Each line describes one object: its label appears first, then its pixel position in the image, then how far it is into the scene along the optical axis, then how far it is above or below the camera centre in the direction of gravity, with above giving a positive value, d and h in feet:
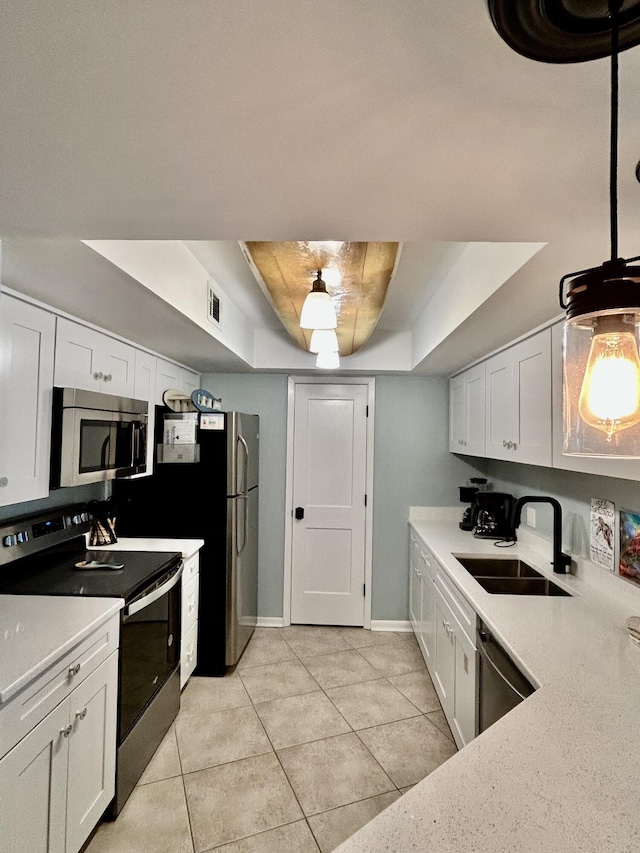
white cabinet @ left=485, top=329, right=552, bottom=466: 6.79 +0.69
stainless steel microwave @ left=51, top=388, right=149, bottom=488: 6.40 -0.02
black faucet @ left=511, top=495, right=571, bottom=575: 7.26 -1.44
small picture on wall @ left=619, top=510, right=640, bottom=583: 6.05 -1.34
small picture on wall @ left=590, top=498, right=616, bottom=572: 6.56 -1.31
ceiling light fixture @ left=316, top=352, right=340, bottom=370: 8.41 +1.49
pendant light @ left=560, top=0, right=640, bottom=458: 2.07 +0.44
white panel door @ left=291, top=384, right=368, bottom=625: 13.20 -1.87
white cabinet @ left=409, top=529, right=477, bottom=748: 6.78 -3.60
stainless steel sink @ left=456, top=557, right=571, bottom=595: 7.82 -2.42
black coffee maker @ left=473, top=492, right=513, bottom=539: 10.62 -1.71
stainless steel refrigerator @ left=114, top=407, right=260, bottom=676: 10.29 -1.65
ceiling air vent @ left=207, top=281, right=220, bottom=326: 7.91 +2.33
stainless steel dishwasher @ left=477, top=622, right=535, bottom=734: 4.93 -2.79
